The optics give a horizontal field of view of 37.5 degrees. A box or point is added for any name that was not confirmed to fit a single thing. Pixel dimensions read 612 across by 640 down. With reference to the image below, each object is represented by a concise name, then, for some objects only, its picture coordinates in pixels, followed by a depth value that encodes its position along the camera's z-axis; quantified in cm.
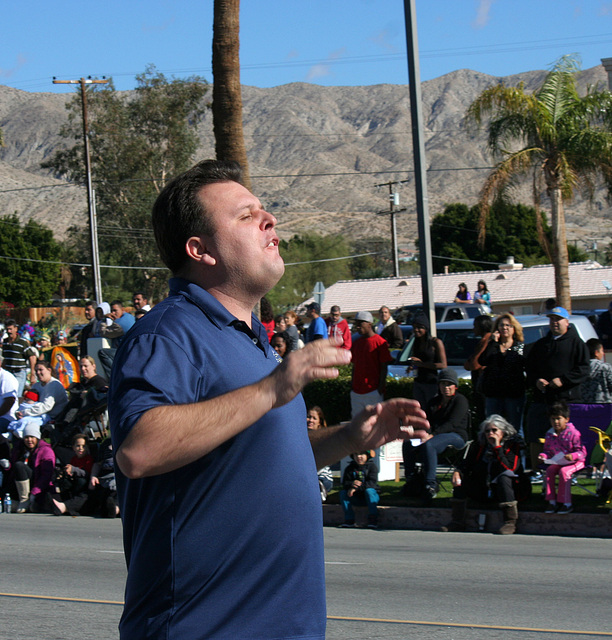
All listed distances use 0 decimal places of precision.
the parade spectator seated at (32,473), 1337
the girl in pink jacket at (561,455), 1042
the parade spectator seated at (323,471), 1175
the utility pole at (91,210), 3947
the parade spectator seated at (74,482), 1287
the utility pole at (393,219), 5734
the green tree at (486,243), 8038
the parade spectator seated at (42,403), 1461
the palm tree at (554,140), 2228
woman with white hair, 1062
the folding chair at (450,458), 1158
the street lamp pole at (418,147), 1377
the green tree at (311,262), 7975
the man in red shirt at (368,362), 1290
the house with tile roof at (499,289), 4800
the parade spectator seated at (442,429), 1150
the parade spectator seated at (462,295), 2612
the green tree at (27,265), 7556
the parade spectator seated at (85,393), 1405
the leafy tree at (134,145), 5741
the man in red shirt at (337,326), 1554
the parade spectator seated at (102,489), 1267
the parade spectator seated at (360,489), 1113
